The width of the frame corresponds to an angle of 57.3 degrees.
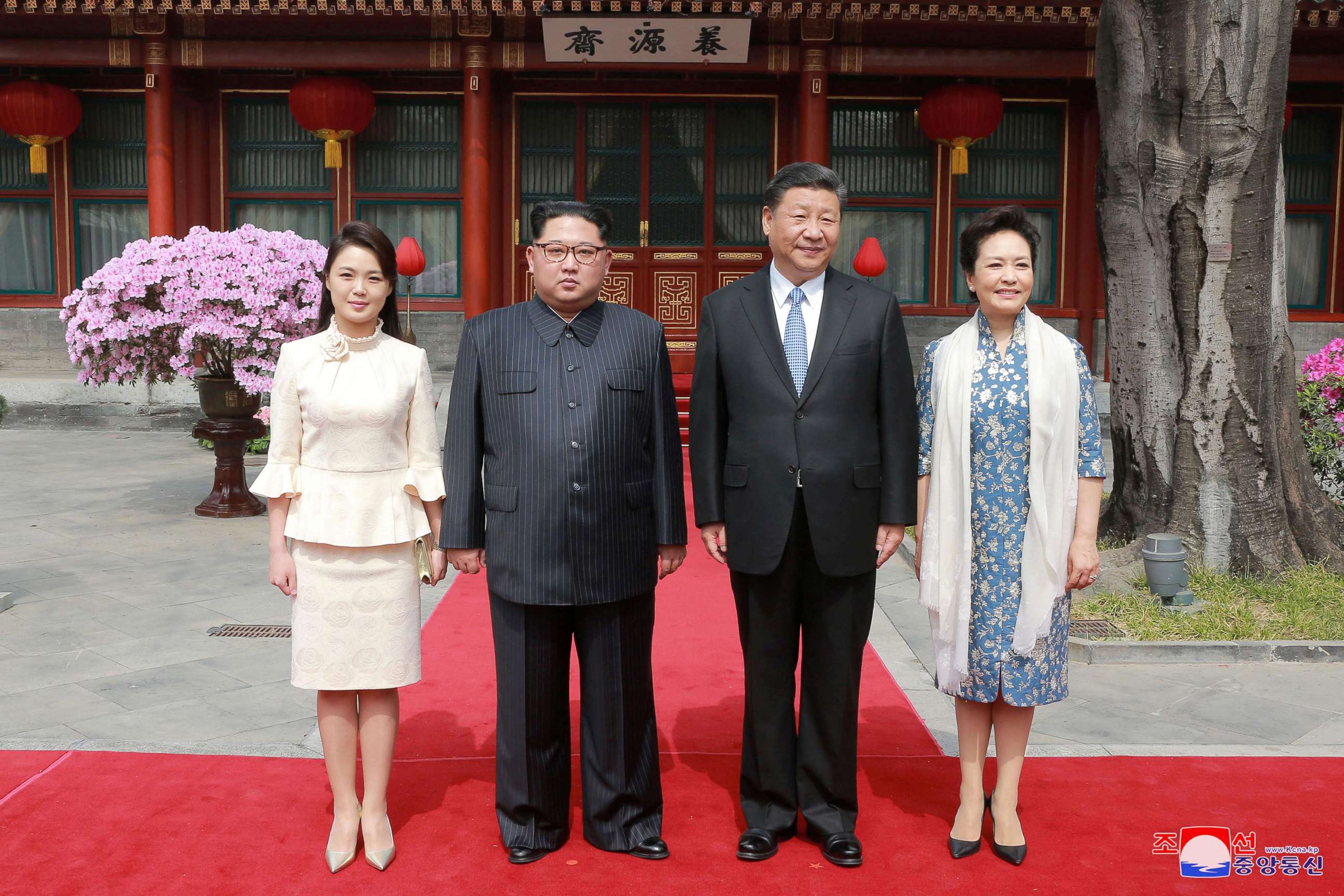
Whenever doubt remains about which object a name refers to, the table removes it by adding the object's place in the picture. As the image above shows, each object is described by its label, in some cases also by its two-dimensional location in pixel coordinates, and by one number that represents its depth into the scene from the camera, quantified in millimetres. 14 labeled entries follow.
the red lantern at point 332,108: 11359
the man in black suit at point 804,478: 3051
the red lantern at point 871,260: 11453
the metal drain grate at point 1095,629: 5074
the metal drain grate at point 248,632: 5137
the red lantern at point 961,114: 11344
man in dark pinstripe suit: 3027
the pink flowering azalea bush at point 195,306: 7117
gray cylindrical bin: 5242
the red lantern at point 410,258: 11453
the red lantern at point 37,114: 11484
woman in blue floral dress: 3070
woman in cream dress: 3027
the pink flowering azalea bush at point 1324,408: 6156
